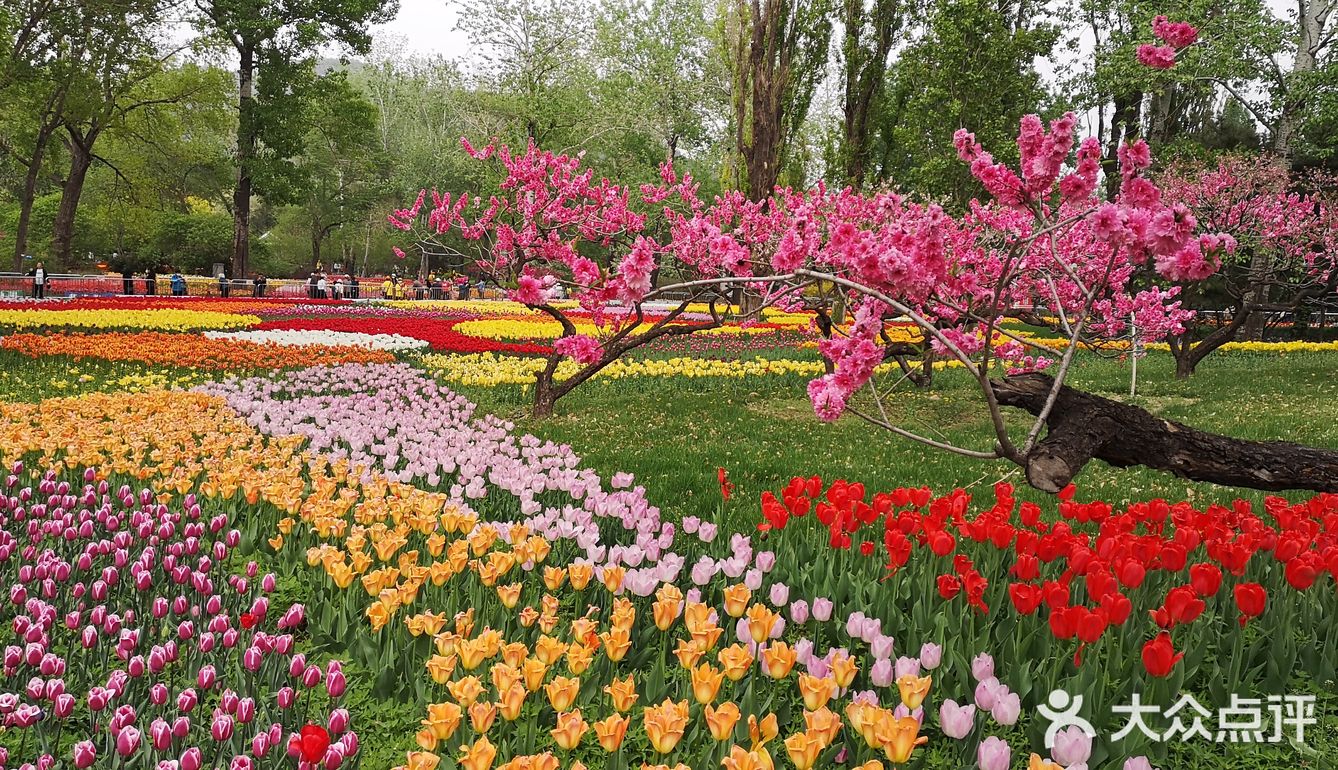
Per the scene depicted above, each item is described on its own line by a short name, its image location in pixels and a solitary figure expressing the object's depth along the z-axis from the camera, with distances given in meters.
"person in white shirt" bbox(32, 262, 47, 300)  24.82
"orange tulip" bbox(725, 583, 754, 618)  2.77
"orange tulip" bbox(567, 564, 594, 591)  2.99
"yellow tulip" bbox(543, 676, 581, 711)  2.08
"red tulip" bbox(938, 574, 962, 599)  2.87
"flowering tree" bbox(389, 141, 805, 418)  7.42
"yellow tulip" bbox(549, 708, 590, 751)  1.95
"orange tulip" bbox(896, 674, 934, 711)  2.10
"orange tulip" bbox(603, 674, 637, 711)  2.03
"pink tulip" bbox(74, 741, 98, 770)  1.95
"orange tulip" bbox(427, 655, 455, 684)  2.24
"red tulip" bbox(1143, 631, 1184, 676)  2.28
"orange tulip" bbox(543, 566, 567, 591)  2.96
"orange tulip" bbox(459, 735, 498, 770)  1.80
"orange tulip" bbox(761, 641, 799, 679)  2.30
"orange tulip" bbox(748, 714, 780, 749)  1.97
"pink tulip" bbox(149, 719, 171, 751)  1.92
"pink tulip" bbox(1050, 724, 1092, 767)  1.79
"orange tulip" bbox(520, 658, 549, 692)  2.24
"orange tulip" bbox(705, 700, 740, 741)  1.93
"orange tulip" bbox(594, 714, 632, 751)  1.96
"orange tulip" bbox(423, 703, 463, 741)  1.94
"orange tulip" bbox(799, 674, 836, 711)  2.05
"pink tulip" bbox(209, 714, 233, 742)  1.98
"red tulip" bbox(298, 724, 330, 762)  1.74
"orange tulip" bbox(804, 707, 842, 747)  1.86
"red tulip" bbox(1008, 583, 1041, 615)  2.67
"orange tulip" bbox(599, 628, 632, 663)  2.46
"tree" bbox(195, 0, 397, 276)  29.55
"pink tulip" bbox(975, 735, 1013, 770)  1.82
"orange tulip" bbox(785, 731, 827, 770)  1.83
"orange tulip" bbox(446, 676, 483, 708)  2.08
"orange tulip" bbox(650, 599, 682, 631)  2.67
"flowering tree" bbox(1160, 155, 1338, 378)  14.11
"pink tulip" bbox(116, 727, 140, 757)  1.90
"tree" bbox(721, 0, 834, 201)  16.73
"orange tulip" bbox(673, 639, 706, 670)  2.39
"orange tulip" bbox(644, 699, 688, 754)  1.90
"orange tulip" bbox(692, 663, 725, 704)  2.14
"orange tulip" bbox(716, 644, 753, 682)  2.28
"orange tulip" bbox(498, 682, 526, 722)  2.11
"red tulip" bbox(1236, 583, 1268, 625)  2.66
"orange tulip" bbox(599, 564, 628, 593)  3.00
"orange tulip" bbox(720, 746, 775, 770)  1.74
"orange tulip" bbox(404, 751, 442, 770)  1.74
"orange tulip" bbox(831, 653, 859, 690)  2.26
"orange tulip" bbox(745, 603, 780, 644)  2.54
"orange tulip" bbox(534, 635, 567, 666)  2.31
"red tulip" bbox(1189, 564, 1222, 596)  2.78
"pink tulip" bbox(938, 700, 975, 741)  2.01
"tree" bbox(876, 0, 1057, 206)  26.25
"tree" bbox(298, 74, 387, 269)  45.94
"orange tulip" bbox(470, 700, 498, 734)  1.99
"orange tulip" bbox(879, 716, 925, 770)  1.85
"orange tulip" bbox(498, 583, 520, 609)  2.82
